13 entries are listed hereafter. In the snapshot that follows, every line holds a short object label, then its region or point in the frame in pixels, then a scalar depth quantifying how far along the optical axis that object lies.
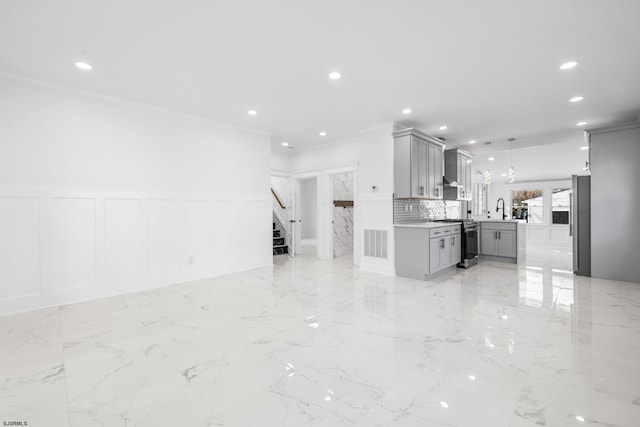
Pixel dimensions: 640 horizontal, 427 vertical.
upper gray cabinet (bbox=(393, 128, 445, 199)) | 5.21
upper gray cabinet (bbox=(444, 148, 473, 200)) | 6.75
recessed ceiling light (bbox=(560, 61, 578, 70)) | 3.23
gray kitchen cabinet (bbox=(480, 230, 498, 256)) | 6.87
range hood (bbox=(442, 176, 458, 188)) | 6.35
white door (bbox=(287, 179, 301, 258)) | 7.55
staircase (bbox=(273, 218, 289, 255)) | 8.06
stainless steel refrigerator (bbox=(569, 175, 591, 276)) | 5.32
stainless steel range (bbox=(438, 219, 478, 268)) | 6.08
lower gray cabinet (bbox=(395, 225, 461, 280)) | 4.96
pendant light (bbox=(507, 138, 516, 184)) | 6.52
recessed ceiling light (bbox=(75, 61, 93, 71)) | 3.23
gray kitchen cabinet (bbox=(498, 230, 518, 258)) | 6.62
